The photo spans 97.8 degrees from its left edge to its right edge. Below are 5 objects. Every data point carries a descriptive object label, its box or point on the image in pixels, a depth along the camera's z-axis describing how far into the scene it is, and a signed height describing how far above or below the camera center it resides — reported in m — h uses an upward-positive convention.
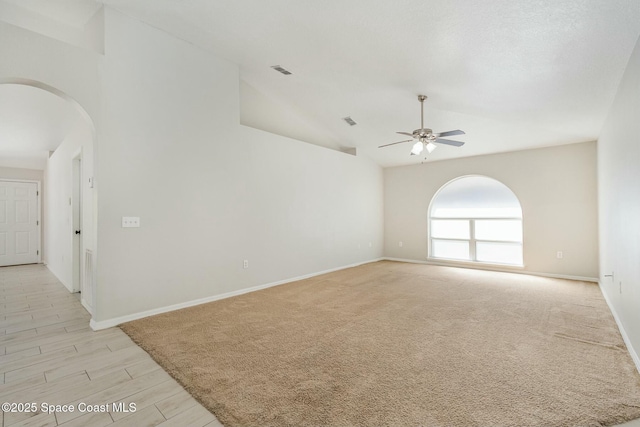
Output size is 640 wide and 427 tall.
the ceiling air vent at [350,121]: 5.55 +1.91
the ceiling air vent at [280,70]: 4.28 +2.28
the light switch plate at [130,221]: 3.24 -0.05
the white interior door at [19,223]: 6.77 -0.14
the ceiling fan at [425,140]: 4.04 +1.11
